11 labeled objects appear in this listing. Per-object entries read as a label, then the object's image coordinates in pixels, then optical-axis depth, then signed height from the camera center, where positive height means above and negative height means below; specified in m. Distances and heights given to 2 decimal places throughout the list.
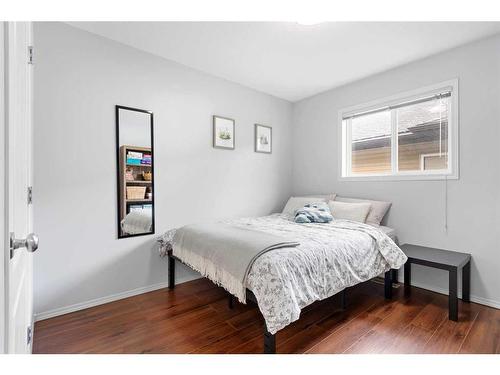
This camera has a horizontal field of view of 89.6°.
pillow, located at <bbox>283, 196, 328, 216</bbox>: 3.39 -0.22
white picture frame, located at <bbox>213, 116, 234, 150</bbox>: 3.12 +0.68
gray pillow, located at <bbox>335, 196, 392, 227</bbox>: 2.89 -0.30
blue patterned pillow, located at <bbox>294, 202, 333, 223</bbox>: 2.83 -0.33
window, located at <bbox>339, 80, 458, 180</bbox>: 2.62 +0.60
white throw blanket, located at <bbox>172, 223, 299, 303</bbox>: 1.71 -0.50
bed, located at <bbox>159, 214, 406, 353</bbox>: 1.52 -0.58
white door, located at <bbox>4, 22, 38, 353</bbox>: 0.67 +0.00
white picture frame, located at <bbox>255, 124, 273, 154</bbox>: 3.59 +0.69
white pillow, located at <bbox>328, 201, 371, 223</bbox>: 2.89 -0.29
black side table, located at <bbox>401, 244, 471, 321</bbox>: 2.04 -0.67
